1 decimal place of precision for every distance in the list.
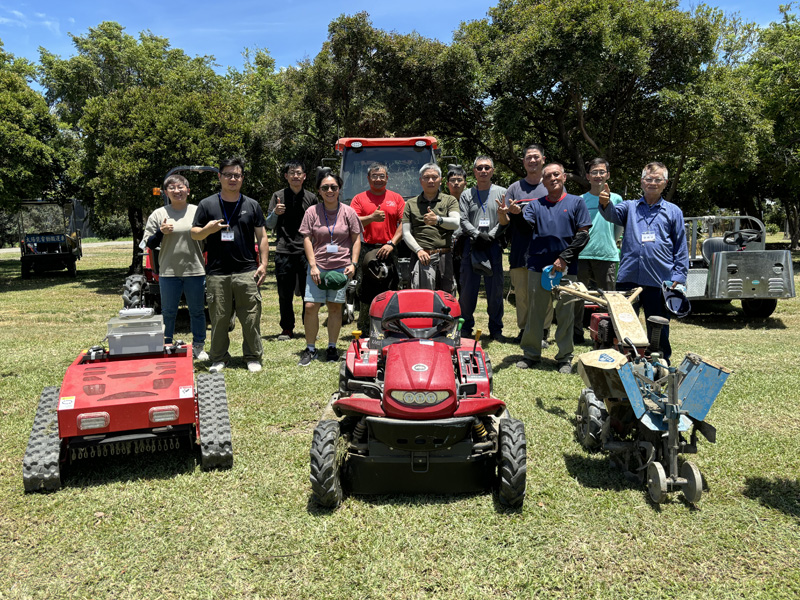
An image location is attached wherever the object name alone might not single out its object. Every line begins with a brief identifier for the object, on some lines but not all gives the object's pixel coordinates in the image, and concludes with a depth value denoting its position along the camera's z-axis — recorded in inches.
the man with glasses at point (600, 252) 270.7
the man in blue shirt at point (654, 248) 188.5
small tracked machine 137.9
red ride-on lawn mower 125.6
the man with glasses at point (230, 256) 229.1
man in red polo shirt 247.1
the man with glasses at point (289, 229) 285.9
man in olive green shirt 235.8
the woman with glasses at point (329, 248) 236.7
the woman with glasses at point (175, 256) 235.3
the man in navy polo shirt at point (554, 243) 227.6
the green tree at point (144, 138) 536.4
